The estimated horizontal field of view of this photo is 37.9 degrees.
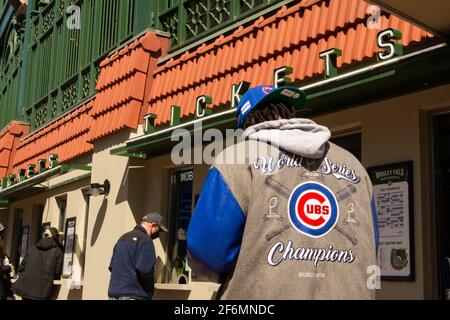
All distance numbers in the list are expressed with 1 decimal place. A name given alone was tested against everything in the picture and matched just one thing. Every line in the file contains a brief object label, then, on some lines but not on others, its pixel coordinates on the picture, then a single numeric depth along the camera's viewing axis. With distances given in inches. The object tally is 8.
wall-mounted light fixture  394.0
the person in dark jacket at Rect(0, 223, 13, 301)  450.6
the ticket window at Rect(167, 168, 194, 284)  349.7
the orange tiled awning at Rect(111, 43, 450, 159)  197.9
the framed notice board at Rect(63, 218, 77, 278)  465.1
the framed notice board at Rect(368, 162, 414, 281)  218.7
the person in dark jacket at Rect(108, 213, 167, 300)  265.0
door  216.2
